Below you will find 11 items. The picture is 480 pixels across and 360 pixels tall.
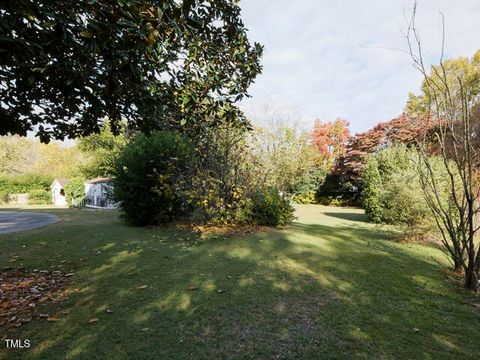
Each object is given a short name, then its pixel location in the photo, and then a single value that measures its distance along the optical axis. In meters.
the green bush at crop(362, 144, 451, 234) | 7.24
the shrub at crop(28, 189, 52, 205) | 28.58
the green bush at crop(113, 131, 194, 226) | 8.85
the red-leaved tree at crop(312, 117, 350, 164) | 28.58
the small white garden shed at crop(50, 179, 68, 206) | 27.97
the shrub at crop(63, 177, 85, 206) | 23.20
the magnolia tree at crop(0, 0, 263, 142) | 2.41
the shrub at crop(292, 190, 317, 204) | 25.16
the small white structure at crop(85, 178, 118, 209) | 21.40
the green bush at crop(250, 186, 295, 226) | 9.15
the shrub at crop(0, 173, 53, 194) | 28.14
